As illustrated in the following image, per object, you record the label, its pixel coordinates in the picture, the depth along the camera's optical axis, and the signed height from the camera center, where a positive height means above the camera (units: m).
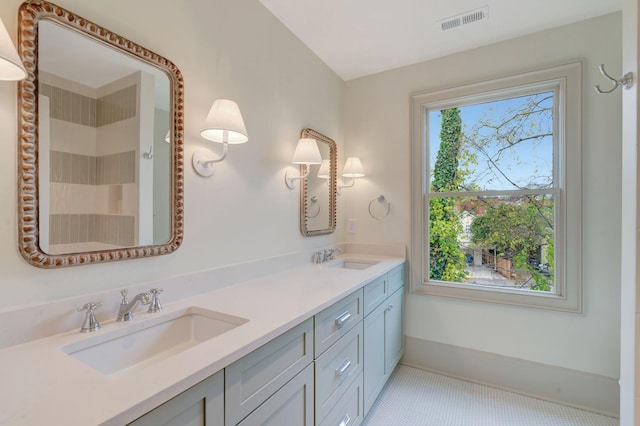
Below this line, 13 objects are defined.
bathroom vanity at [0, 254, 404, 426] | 0.64 -0.41
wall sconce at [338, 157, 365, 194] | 2.47 +0.37
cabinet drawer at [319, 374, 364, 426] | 1.38 -0.97
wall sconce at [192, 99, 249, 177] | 1.28 +0.37
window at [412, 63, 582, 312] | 1.99 +0.17
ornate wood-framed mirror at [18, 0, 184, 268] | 0.92 +0.24
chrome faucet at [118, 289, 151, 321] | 1.06 -0.33
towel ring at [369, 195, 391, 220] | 2.58 +0.07
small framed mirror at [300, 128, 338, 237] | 2.17 +0.16
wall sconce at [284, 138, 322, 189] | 1.93 +0.39
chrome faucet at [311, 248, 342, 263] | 2.26 -0.33
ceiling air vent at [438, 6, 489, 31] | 1.87 +1.25
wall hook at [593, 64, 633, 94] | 1.07 +0.48
